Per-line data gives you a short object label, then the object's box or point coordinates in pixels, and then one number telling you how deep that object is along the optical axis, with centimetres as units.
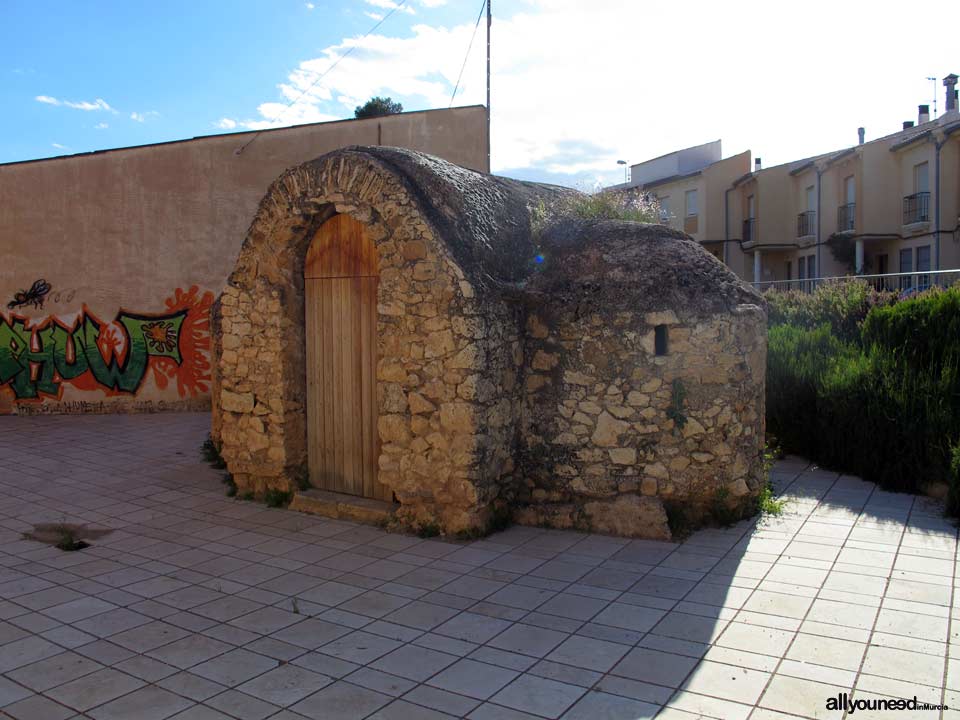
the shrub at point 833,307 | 995
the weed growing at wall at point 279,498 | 773
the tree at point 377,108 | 2314
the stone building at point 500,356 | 658
